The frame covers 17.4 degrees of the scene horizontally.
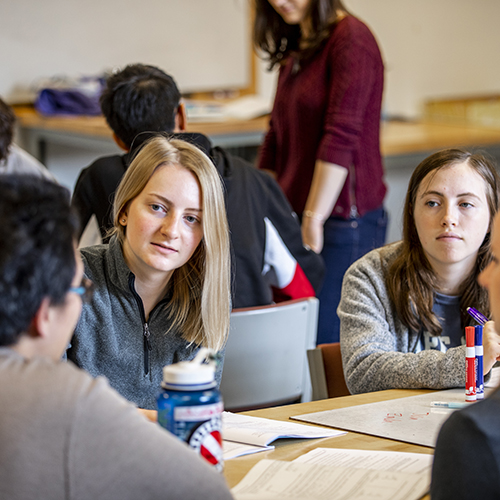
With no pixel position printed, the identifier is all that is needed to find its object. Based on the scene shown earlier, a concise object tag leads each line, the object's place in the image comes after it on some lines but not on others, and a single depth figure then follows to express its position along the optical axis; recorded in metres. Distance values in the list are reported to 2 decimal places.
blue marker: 2.70
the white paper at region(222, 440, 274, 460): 2.47
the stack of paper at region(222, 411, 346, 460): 2.50
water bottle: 2.25
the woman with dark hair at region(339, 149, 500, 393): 2.91
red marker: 2.70
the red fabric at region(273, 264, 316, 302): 3.39
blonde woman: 2.79
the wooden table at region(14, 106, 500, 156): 5.08
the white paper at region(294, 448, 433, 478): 2.42
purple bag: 5.50
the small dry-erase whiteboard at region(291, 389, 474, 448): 2.56
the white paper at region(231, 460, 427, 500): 2.35
